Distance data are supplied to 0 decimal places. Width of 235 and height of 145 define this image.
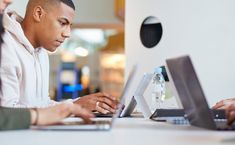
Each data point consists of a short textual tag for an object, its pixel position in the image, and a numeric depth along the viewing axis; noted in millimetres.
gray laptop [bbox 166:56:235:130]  975
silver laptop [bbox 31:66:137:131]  1000
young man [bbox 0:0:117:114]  1458
